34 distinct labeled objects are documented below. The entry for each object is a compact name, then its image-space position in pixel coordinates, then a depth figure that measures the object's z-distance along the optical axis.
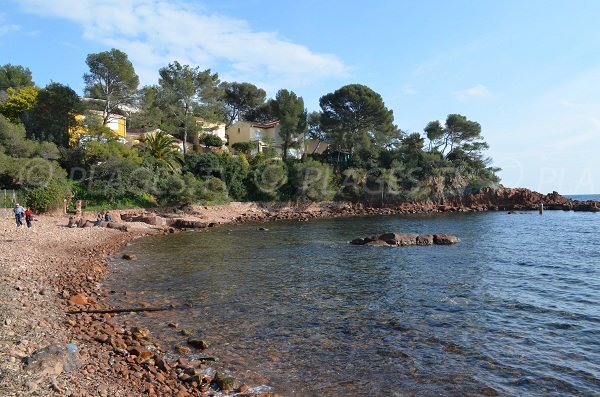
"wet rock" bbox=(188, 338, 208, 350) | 11.05
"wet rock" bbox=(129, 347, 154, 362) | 9.88
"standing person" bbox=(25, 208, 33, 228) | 27.92
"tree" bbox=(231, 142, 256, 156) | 68.69
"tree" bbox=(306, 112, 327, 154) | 74.19
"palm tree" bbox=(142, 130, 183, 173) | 51.94
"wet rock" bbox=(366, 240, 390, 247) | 30.97
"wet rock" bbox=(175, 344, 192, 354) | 10.74
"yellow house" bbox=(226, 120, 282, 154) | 73.41
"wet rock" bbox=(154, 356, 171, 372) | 9.43
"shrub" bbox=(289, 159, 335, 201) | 61.91
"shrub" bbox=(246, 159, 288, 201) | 59.50
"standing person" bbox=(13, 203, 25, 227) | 27.81
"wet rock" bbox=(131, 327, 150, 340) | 11.35
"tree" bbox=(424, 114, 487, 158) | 76.12
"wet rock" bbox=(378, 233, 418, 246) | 31.22
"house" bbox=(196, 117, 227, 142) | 60.81
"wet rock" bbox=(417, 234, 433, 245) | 31.59
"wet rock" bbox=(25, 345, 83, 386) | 7.36
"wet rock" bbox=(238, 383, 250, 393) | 8.84
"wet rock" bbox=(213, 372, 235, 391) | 8.91
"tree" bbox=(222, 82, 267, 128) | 87.75
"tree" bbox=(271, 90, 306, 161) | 68.69
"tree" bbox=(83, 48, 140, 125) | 47.06
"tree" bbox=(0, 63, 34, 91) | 79.56
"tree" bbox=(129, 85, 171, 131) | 50.38
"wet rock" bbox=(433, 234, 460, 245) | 31.97
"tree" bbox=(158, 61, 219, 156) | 57.19
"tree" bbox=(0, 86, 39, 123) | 50.19
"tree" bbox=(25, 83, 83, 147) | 48.12
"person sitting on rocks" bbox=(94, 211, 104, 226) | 35.28
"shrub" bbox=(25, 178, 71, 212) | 36.22
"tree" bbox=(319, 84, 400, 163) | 70.75
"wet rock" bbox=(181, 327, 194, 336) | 11.96
